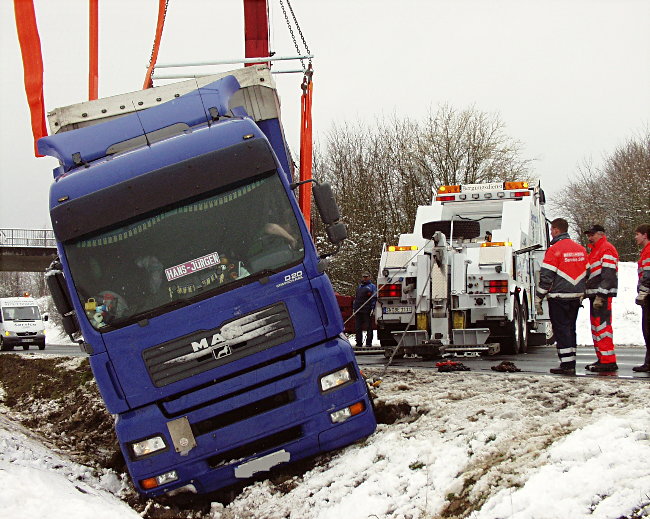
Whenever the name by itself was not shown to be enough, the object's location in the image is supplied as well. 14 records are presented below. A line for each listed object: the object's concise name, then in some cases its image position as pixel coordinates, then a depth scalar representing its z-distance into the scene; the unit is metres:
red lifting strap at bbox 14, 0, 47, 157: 11.41
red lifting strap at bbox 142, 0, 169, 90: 13.49
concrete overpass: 55.38
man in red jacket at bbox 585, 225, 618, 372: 10.50
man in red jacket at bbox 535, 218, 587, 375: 10.38
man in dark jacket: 18.48
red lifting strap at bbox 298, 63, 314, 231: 12.97
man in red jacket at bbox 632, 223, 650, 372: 10.48
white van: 37.59
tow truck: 13.37
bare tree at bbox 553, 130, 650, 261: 43.47
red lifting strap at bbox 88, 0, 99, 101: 13.33
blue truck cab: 7.16
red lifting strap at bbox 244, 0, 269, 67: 14.55
